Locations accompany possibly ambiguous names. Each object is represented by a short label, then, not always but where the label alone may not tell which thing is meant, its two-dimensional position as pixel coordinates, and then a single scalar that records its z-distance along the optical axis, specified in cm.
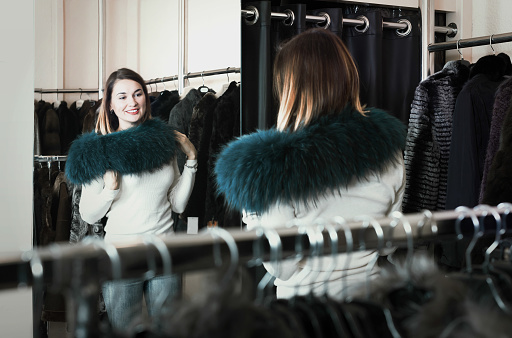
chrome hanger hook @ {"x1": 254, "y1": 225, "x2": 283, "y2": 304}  94
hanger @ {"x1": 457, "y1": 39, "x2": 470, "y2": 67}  277
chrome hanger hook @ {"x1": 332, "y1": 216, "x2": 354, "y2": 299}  101
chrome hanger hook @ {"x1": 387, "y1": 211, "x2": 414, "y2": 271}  105
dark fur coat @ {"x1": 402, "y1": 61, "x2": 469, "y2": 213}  270
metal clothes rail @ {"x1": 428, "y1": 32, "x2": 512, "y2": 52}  262
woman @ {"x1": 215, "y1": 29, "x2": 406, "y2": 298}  161
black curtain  261
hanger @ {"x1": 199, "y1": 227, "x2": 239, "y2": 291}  89
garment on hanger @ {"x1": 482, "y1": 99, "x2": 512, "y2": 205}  192
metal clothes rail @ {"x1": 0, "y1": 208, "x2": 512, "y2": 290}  78
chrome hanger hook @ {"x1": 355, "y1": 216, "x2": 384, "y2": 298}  103
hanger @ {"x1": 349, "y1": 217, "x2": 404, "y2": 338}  89
